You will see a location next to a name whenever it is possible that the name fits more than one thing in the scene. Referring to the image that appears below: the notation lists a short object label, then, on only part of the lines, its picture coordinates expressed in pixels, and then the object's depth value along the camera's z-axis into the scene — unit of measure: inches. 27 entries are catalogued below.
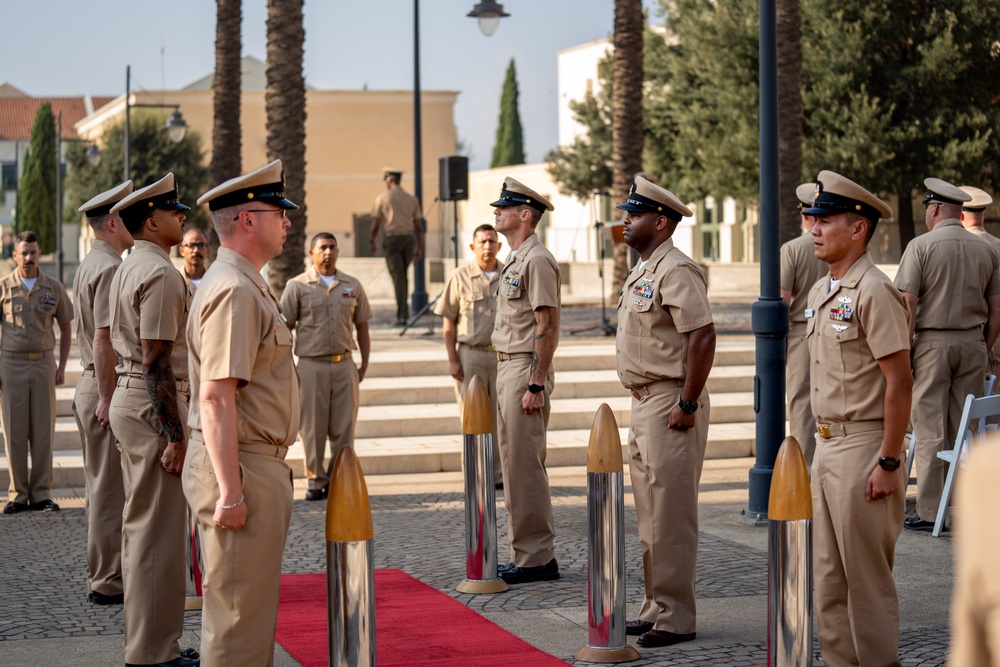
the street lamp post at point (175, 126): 1403.8
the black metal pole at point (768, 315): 388.5
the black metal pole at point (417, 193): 882.1
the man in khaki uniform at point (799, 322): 419.5
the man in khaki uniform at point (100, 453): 296.5
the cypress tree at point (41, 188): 2834.6
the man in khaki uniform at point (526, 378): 322.7
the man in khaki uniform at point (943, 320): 371.2
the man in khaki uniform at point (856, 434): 220.5
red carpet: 253.0
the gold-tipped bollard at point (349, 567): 191.5
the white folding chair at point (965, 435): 357.7
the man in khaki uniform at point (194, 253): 413.7
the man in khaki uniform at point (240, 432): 187.3
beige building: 2413.9
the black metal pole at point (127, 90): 1339.8
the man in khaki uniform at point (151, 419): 241.9
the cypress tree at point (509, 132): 3250.5
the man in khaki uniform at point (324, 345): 454.0
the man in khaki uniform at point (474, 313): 438.9
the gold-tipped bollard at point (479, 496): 306.5
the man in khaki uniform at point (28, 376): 431.5
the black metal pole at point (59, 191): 1774.1
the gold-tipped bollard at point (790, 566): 205.2
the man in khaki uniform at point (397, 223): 775.1
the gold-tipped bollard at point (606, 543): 247.3
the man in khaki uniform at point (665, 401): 262.1
